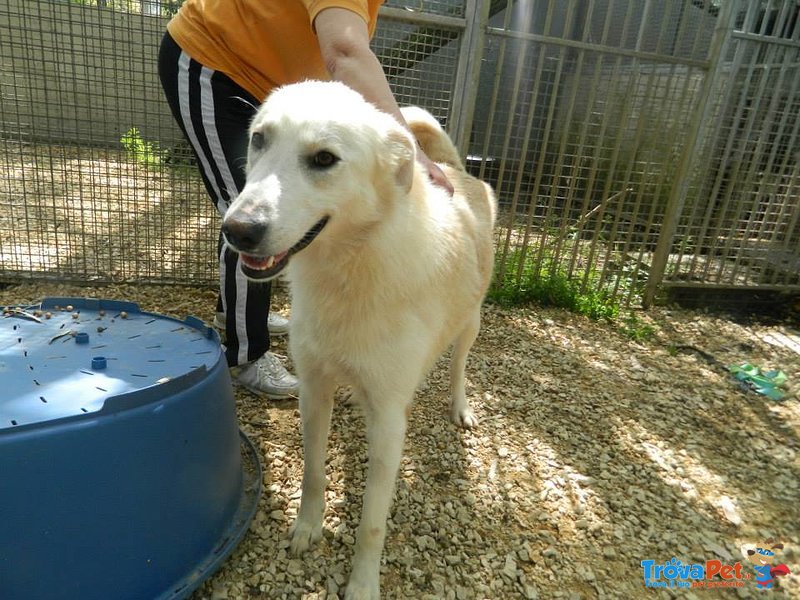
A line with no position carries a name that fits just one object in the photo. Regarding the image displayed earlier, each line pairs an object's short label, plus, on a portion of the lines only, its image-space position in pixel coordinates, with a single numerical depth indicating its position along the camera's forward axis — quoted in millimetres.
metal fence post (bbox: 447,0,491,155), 3804
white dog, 1495
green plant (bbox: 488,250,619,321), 4531
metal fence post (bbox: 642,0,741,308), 4129
